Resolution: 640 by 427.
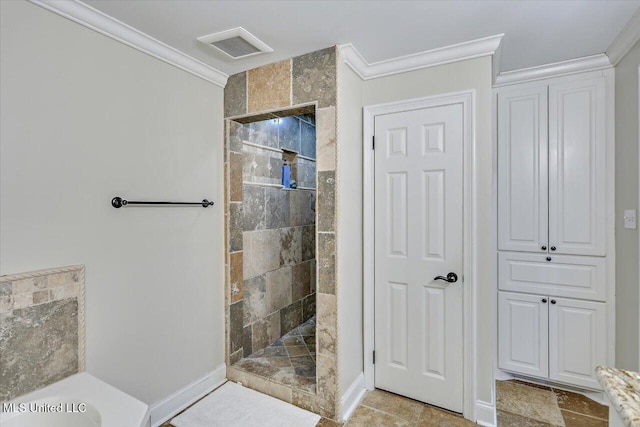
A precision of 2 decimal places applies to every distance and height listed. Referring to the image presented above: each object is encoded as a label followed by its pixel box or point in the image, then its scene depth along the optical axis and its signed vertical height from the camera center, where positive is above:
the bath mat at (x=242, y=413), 2.01 -1.26
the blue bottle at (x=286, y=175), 3.15 +0.36
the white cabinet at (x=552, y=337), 2.23 -0.87
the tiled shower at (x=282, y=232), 2.07 -0.16
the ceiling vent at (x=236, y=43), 1.83 +0.99
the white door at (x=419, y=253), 2.08 -0.27
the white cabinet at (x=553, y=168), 2.20 +0.31
